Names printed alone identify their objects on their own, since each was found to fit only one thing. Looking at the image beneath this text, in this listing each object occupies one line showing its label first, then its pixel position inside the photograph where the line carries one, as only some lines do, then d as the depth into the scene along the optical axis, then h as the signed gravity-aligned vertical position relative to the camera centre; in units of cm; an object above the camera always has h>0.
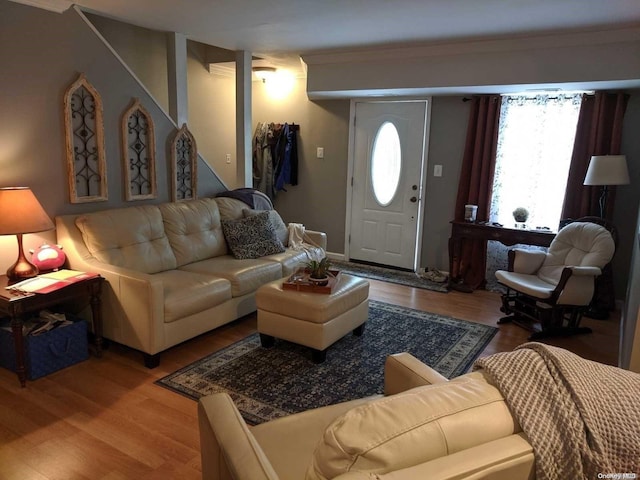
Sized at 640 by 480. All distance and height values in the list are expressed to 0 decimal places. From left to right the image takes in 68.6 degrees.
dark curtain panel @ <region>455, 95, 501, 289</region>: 473 -12
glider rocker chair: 362 -94
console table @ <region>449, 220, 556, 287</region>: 432 -69
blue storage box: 280 -122
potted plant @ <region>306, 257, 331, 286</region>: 320 -79
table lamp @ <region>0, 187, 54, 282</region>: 277 -42
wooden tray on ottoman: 315 -86
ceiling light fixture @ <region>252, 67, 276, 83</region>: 557 +100
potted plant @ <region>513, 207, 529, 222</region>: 456 -48
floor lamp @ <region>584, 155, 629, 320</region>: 388 -4
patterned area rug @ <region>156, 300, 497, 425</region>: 270 -136
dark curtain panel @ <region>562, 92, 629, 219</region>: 418 +21
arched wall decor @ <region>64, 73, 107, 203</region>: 333 +5
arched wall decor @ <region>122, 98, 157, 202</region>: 375 -2
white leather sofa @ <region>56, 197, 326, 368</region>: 300 -88
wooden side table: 268 -91
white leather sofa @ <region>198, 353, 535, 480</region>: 94 -58
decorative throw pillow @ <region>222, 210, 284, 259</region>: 408 -72
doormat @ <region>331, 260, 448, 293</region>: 501 -130
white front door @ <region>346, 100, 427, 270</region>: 530 -24
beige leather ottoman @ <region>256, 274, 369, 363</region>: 304 -104
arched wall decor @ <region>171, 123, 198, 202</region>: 422 -12
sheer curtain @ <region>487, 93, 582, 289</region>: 447 +8
